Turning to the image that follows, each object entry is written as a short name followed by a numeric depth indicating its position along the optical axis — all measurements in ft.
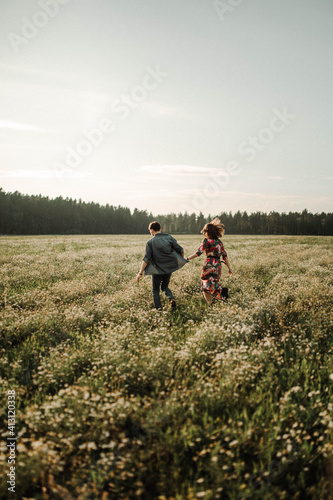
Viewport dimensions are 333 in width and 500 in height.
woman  26.05
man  25.50
